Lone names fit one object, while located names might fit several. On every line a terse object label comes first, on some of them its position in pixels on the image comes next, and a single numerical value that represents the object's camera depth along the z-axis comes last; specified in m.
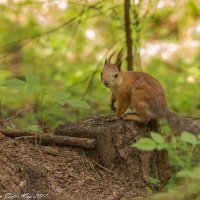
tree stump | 9.97
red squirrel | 10.57
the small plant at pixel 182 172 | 6.95
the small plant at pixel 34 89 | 9.06
